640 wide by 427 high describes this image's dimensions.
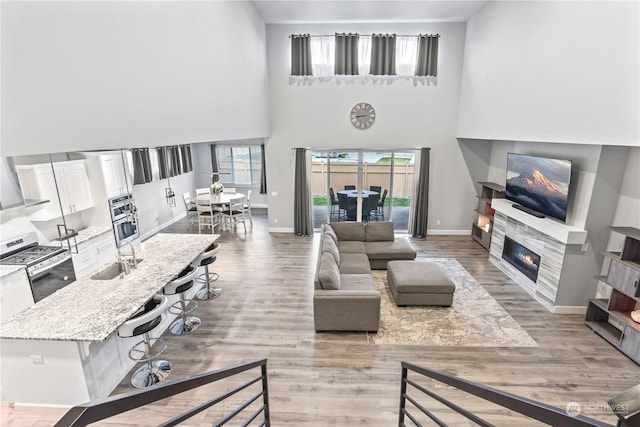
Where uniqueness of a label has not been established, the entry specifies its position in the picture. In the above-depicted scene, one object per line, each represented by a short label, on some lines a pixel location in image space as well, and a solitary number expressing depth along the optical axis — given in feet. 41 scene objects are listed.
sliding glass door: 27.61
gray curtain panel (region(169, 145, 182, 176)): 28.22
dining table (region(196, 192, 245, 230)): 29.25
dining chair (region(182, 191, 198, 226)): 31.67
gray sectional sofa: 14.28
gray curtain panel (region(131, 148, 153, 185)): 23.45
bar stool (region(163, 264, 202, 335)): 13.10
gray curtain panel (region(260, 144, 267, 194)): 35.91
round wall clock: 26.11
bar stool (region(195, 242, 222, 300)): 16.20
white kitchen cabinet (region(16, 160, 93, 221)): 14.58
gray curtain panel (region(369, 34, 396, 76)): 24.57
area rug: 14.11
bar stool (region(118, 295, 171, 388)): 10.30
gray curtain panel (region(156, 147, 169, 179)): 27.08
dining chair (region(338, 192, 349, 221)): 28.27
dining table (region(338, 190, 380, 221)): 28.08
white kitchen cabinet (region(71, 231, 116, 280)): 17.26
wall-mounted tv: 16.01
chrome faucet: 13.12
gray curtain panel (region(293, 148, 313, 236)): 27.04
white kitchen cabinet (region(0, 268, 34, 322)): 12.84
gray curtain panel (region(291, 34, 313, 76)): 24.91
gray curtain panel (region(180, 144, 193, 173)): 30.17
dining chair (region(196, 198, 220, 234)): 28.84
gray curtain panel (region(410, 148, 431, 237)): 26.53
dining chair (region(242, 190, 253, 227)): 31.71
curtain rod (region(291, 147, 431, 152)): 26.76
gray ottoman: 16.44
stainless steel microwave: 20.11
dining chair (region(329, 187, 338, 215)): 28.63
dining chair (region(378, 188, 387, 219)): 28.25
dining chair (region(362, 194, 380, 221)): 28.04
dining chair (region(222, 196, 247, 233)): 29.63
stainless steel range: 13.85
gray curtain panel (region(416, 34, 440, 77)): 24.57
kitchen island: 9.49
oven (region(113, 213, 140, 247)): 20.49
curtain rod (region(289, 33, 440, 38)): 24.52
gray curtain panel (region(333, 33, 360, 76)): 24.64
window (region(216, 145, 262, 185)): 36.92
